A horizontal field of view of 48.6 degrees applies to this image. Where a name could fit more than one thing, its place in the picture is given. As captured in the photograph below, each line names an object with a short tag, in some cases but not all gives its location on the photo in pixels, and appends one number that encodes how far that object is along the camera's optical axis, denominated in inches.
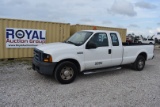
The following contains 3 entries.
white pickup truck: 235.3
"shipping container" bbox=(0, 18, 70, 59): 391.5
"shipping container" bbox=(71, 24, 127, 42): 482.0
